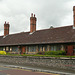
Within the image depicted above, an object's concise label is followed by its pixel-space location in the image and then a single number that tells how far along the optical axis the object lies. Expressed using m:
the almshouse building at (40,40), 23.07
